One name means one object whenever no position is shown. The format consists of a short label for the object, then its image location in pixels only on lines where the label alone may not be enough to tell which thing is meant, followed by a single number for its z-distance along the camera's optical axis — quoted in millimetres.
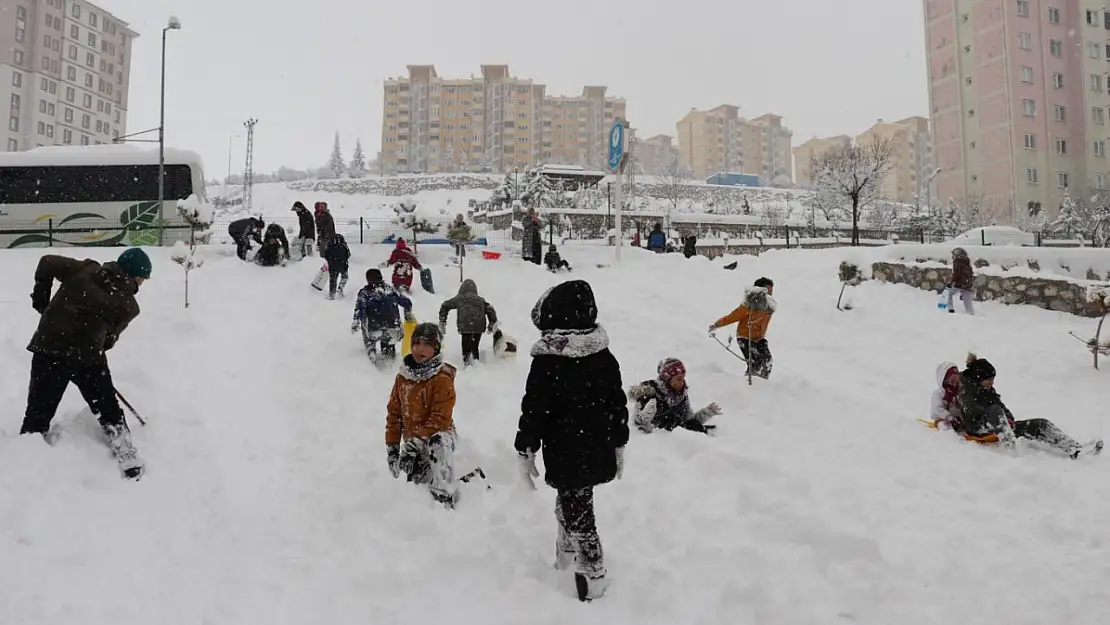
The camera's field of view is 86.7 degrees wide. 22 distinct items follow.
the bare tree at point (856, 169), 33188
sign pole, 21445
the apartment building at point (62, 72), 51219
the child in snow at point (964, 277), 12531
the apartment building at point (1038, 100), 43688
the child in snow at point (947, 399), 6180
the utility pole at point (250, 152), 53969
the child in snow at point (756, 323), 7934
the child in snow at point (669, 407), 6016
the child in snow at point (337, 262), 12281
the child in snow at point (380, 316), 8438
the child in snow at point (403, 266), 11859
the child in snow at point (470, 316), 8734
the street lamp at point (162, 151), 18625
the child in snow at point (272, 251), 14234
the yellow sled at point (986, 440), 5681
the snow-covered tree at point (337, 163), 87438
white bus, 19625
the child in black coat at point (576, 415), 3277
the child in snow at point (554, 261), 17359
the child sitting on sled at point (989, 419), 5508
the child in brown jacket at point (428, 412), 4371
